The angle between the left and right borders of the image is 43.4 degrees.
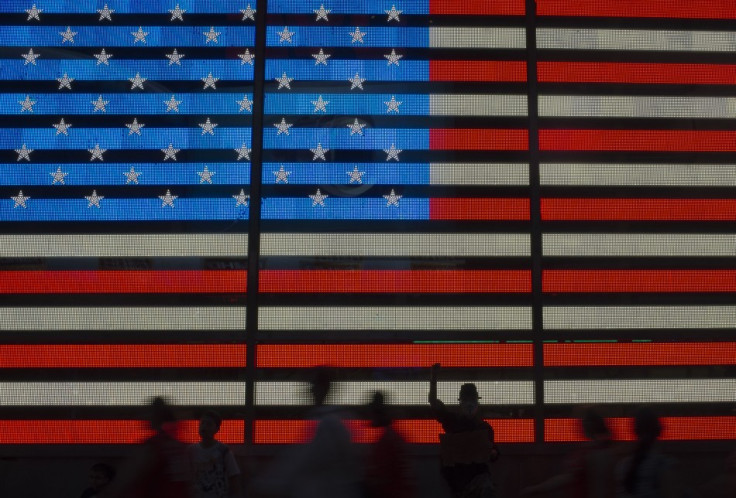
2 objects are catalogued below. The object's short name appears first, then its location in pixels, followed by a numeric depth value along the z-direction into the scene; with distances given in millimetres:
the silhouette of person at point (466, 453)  8820
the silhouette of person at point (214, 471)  8219
